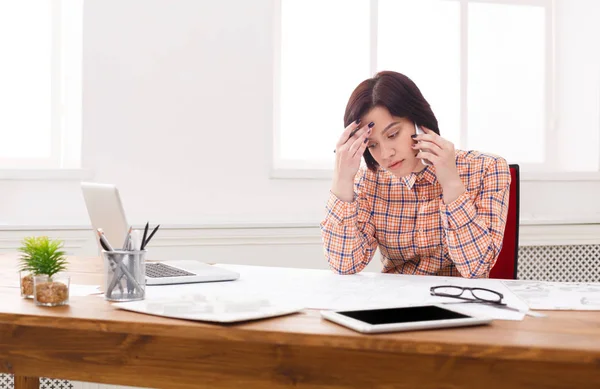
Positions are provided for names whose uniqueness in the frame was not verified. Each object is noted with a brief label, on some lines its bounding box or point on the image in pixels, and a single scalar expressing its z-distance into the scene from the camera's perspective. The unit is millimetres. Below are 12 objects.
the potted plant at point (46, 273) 1154
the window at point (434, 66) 3008
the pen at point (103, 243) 1154
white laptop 1474
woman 1669
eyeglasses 1197
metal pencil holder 1167
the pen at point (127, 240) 1173
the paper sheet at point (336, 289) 1190
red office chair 1845
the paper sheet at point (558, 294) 1194
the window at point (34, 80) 2744
